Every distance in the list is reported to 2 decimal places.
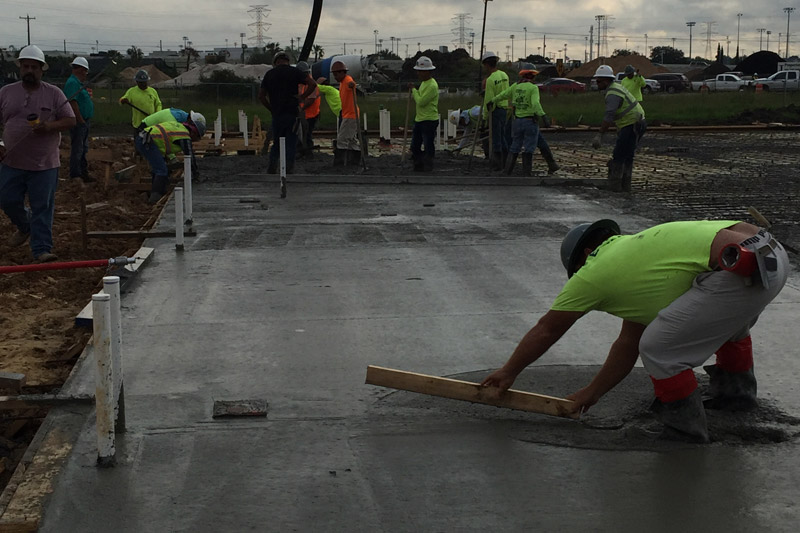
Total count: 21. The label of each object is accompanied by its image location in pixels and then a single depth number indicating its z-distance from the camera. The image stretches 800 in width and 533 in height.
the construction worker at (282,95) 15.99
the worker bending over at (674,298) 4.60
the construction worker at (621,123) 14.42
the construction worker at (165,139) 12.95
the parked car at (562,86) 62.00
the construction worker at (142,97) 16.02
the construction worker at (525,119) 15.72
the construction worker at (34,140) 9.34
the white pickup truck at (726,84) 63.62
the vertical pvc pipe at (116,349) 4.53
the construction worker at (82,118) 15.38
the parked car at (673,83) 65.62
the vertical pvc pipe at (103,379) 4.27
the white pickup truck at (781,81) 59.56
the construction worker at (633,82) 18.60
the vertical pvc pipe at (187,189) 10.30
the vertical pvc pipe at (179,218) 9.41
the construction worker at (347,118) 17.47
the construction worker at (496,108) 17.17
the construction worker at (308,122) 18.90
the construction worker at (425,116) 16.41
